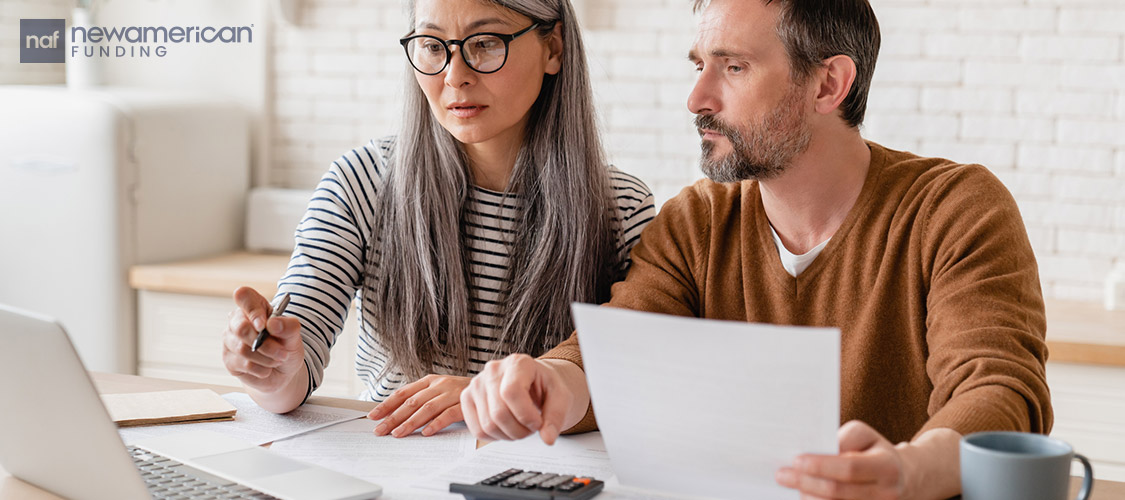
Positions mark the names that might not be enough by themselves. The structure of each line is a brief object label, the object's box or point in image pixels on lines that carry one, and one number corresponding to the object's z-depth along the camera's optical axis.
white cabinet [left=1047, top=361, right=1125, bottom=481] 2.38
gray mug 0.97
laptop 1.07
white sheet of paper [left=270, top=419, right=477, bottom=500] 1.23
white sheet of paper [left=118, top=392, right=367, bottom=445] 1.39
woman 1.73
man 1.39
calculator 1.12
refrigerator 3.01
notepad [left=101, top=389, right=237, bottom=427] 1.45
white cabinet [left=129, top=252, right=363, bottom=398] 3.00
